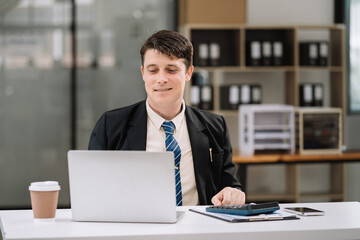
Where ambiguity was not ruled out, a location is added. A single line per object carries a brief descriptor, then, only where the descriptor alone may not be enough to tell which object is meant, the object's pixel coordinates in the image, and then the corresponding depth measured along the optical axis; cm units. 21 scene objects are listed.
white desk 171
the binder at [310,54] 513
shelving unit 503
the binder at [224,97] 502
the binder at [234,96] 500
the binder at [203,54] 500
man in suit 231
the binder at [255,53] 502
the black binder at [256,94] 505
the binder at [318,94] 513
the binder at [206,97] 494
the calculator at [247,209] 193
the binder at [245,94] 501
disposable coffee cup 193
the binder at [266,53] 505
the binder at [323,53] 513
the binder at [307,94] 513
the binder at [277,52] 506
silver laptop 182
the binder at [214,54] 502
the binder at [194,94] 492
